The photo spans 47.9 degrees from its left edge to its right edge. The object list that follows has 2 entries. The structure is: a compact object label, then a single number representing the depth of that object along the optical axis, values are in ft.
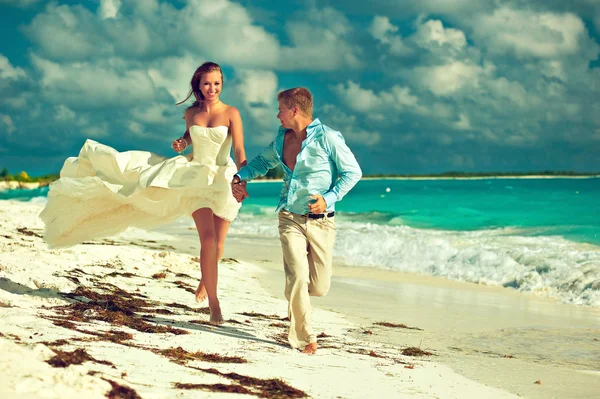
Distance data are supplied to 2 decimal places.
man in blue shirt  18.65
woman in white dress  21.89
